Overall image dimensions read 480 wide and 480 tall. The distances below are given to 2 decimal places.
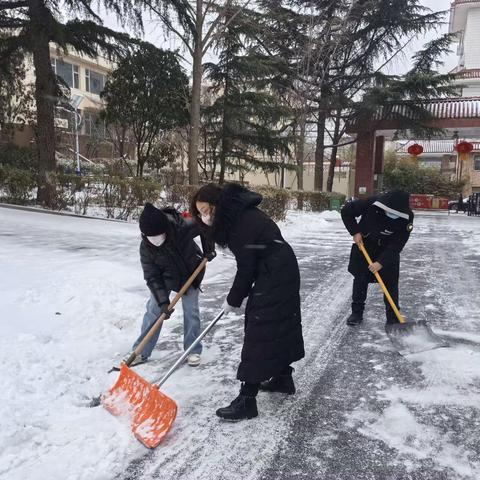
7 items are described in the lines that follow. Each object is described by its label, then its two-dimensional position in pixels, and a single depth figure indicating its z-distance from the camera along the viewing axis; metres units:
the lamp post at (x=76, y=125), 17.38
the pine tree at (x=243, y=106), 14.52
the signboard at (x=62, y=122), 23.46
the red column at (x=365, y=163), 20.42
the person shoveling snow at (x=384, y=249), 3.91
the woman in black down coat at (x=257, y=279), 2.59
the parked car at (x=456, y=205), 22.22
